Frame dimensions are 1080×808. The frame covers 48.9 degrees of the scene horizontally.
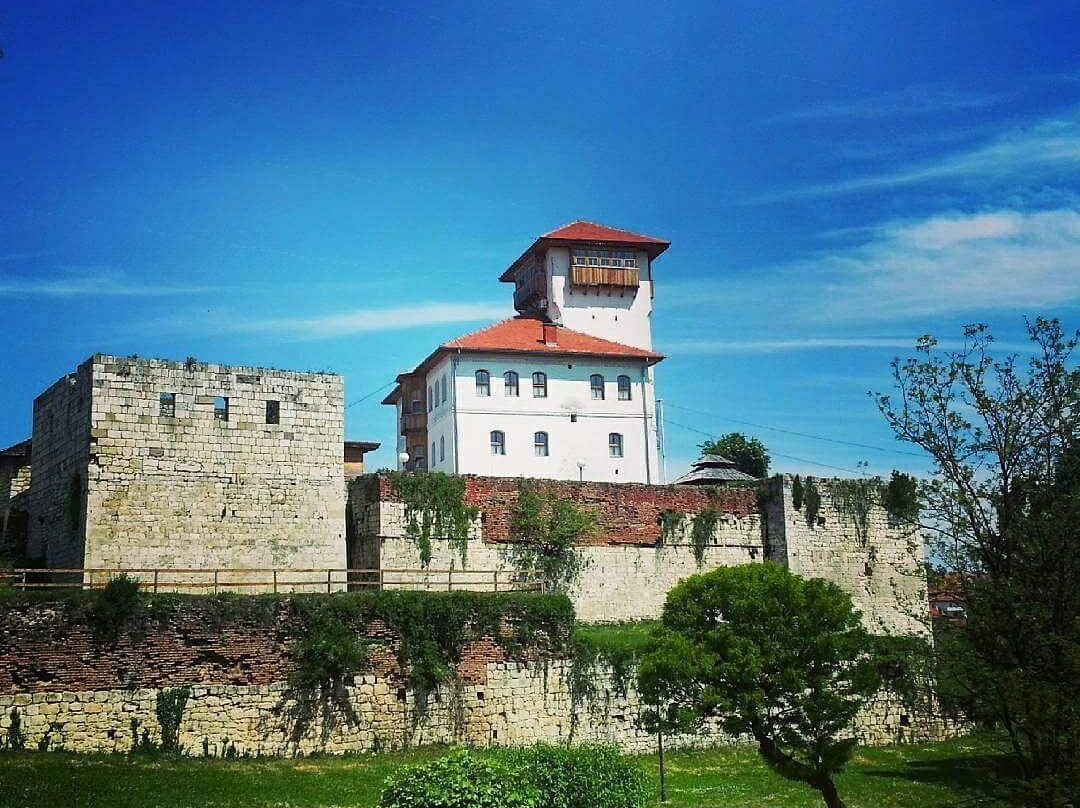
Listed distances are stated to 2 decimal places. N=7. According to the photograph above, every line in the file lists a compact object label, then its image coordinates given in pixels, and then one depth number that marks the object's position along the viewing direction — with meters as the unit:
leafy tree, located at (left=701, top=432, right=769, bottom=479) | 67.19
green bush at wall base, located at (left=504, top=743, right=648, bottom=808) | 20.28
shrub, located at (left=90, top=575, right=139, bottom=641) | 25.06
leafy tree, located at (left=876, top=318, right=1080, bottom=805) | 17.09
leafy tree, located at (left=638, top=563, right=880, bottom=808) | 23.41
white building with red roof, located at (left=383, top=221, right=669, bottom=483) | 47.91
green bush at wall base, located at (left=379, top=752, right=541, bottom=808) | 18.25
